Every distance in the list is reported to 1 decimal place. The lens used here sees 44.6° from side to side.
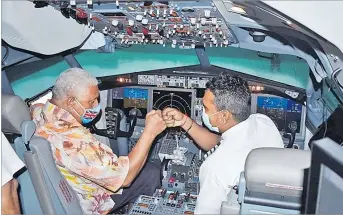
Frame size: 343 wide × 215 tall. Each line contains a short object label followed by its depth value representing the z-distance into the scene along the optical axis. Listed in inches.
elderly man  97.6
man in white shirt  87.3
